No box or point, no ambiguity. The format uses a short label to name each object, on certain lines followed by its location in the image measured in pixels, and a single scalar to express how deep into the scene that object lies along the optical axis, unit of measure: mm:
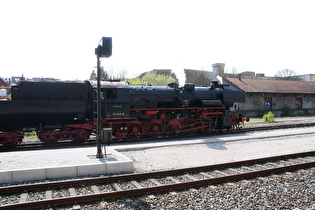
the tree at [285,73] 73688
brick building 30328
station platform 6227
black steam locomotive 11117
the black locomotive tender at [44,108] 10922
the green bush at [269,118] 22531
